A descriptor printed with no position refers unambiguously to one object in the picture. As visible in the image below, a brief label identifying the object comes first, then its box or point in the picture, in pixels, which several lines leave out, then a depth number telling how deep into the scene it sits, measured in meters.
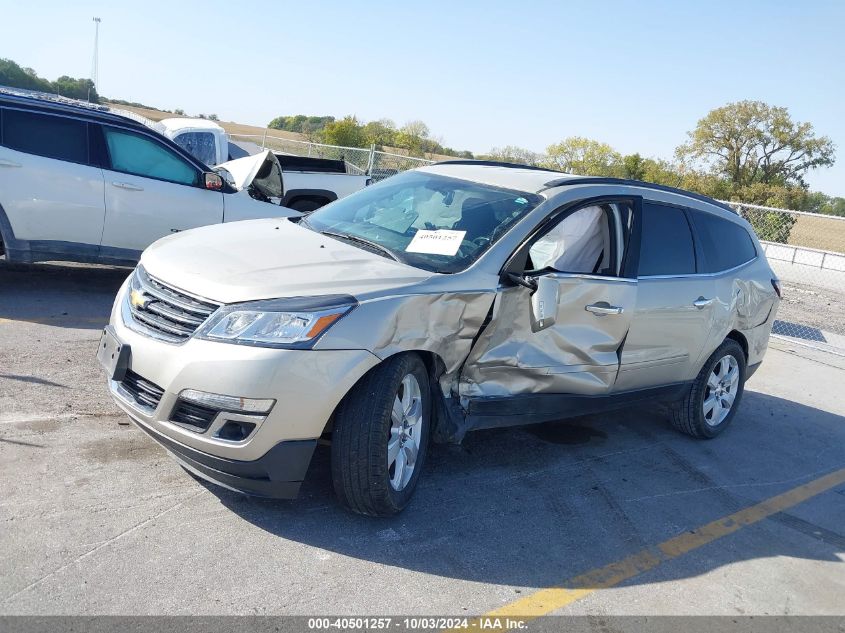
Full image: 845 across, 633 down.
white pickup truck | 9.67
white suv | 7.30
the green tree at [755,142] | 39.31
